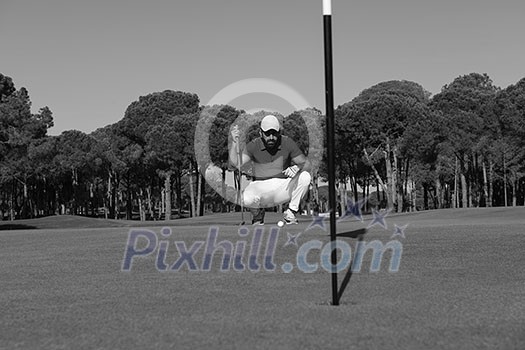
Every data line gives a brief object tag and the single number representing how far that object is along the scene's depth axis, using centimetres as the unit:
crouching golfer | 1631
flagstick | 844
